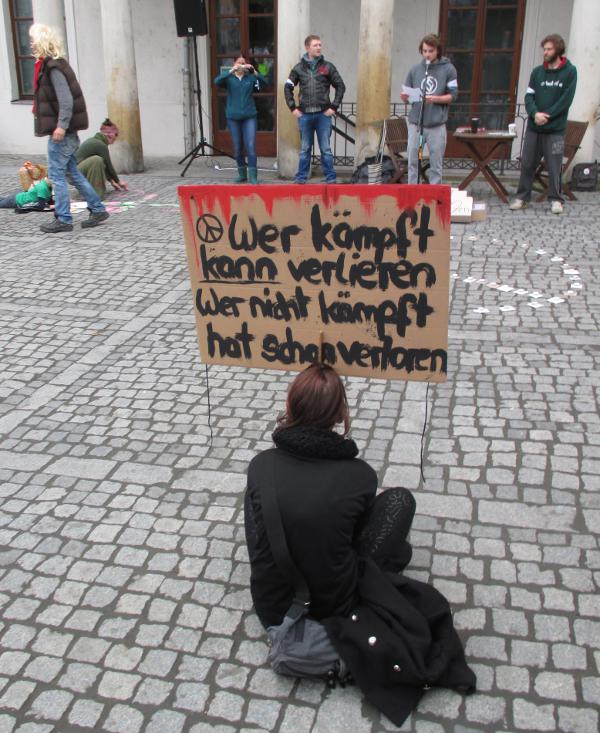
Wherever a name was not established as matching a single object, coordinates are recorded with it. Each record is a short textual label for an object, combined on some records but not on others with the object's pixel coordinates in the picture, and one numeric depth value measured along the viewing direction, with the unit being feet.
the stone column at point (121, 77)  38.42
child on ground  33.06
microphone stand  31.01
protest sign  11.06
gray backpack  8.53
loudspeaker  38.29
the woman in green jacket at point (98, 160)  34.22
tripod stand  40.66
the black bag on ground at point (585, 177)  34.94
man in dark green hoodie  29.50
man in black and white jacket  33.09
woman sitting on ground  8.25
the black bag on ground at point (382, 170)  34.50
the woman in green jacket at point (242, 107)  35.37
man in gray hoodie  30.81
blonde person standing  26.66
